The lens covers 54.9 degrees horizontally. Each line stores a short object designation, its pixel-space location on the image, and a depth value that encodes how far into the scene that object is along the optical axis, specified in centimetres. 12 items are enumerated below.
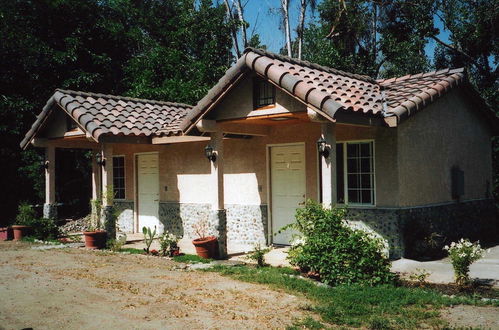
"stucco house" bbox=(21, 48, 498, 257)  945
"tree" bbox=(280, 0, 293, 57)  2434
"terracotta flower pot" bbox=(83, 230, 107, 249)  1204
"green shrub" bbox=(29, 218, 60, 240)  1392
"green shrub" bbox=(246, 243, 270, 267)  918
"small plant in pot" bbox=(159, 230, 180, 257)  1074
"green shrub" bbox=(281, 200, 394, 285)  767
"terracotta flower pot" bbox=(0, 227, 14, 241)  1413
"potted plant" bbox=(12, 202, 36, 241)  1395
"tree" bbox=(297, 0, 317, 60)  2400
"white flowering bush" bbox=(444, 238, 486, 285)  734
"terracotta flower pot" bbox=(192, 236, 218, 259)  1014
